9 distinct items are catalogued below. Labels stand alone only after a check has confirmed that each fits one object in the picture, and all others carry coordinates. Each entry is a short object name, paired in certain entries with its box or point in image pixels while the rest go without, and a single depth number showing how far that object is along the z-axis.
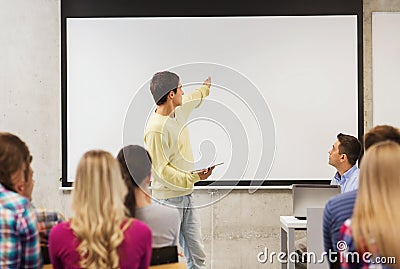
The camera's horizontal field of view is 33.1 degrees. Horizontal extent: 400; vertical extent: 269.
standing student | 4.64
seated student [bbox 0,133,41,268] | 2.52
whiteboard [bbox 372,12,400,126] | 6.02
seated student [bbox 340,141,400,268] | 2.28
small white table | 4.68
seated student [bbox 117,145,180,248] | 2.95
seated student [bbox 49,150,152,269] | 2.51
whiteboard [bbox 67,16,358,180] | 5.98
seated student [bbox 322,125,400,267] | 2.73
